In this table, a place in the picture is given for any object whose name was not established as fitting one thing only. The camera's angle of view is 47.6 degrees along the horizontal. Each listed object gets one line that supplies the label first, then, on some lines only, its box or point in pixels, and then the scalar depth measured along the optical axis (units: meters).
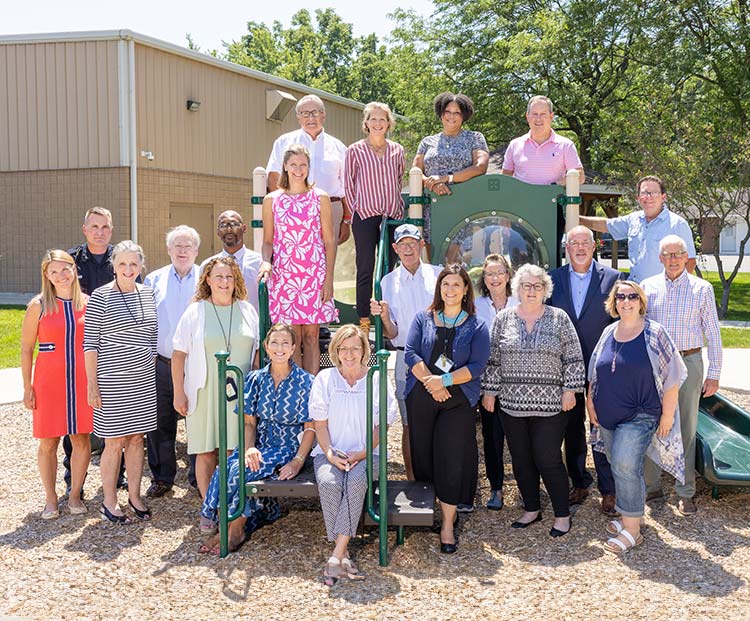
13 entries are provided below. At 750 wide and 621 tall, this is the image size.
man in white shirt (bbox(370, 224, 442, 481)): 5.43
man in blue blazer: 5.37
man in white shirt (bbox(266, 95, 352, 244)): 6.27
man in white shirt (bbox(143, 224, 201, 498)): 5.59
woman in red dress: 5.22
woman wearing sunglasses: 4.77
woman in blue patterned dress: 4.77
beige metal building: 17.23
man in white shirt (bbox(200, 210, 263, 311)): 6.08
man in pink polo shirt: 6.60
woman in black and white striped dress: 5.04
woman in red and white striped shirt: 6.18
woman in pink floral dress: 5.55
